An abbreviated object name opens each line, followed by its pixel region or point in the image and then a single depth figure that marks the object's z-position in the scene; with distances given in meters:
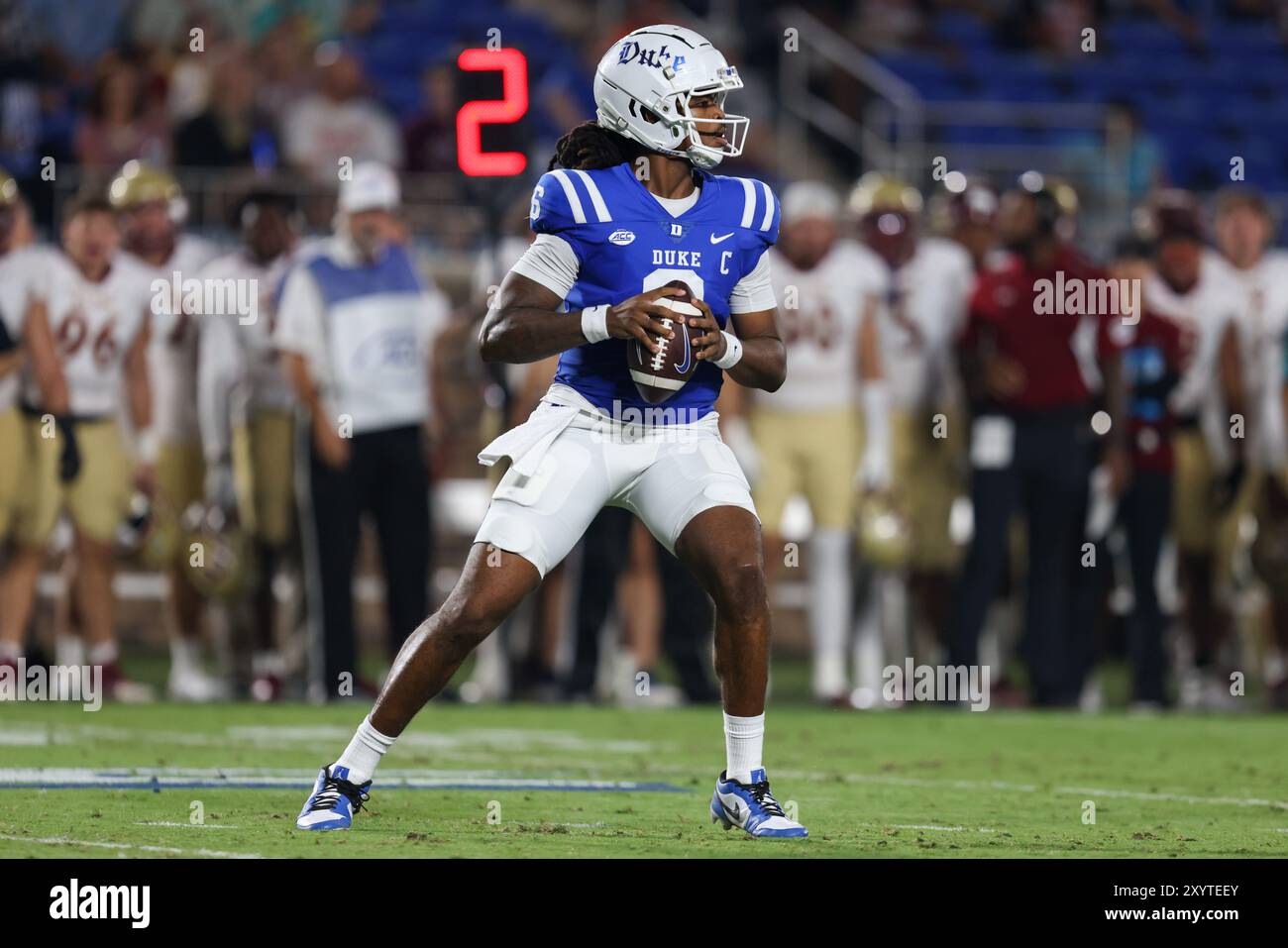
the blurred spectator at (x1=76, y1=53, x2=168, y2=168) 15.04
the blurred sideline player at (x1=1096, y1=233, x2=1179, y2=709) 11.64
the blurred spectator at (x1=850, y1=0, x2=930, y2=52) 19.69
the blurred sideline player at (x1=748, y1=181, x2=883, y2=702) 11.60
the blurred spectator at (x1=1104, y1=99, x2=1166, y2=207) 16.77
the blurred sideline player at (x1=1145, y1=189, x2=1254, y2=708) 11.84
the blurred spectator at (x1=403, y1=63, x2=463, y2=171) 14.86
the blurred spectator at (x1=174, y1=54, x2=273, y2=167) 14.81
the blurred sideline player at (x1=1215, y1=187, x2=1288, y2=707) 11.71
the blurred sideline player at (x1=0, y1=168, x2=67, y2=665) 11.06
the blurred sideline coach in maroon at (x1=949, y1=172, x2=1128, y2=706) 11.40
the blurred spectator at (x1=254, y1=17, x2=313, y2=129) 16.08
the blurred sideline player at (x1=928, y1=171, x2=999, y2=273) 12.20
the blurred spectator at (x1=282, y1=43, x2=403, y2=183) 15.73
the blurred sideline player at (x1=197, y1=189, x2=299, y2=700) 11.66
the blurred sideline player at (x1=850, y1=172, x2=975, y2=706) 11.95
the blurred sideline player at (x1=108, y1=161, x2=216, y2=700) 11.65
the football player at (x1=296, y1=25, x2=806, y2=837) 6.38
